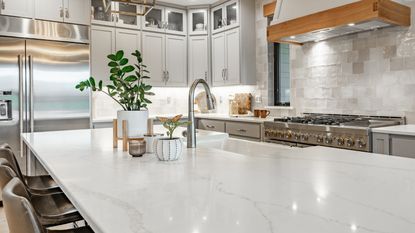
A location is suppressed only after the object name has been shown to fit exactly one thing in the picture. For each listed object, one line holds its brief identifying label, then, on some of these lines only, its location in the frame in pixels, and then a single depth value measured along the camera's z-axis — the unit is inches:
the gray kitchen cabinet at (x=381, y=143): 102.1
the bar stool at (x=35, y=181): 73.5
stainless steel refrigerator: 147.3
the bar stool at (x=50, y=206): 54.9
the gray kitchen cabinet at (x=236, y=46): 186.9
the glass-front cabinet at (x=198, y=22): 207.6
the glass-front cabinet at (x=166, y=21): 200.1
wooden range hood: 110.8
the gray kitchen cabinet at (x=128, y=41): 187.2
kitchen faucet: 71.6
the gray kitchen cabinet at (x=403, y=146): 95.7
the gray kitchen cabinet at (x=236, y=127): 156.9
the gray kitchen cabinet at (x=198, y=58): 206.8
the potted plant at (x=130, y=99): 78.1
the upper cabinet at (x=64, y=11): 157.0
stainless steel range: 109.1
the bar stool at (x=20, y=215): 35.1
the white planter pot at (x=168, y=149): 60.5
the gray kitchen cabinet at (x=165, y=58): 198.1
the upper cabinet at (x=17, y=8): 147.7
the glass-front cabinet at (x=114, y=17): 180.1
